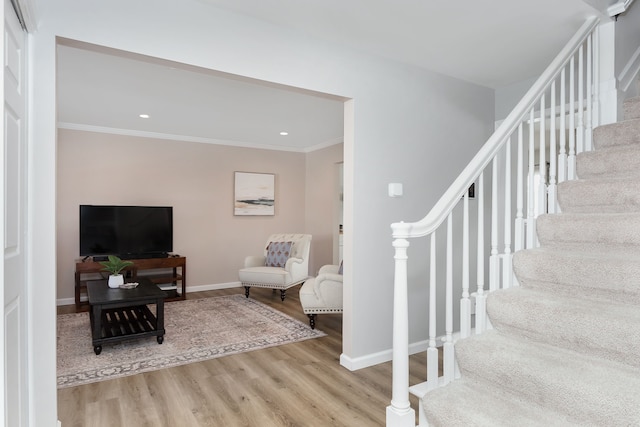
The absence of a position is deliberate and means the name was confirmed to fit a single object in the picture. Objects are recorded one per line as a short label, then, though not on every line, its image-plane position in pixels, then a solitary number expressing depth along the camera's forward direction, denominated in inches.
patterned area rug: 118.3
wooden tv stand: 192.4
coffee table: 129.6
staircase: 55.1
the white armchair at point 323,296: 153.7
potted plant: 154.5
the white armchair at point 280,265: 205.3
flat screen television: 202.1
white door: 54.7
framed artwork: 250.1
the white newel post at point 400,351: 68.2
